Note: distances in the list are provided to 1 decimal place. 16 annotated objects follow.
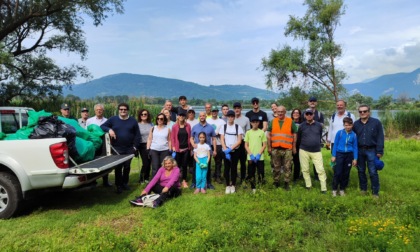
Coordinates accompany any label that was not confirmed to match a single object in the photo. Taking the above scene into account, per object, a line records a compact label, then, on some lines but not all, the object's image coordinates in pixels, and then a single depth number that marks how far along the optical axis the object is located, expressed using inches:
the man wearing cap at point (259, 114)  273.5
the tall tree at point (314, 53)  745.0
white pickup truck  181.2
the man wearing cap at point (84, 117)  289.9
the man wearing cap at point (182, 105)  300.2
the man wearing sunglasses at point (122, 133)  246.8
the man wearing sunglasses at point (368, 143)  221.8
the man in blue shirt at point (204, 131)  259.0
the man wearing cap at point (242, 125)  256.4
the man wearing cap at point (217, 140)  271.0
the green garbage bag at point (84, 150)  205.6
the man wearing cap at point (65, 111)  272.1
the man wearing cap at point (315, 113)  269.4
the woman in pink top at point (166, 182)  223.6
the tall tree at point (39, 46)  630.5
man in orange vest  243.0
